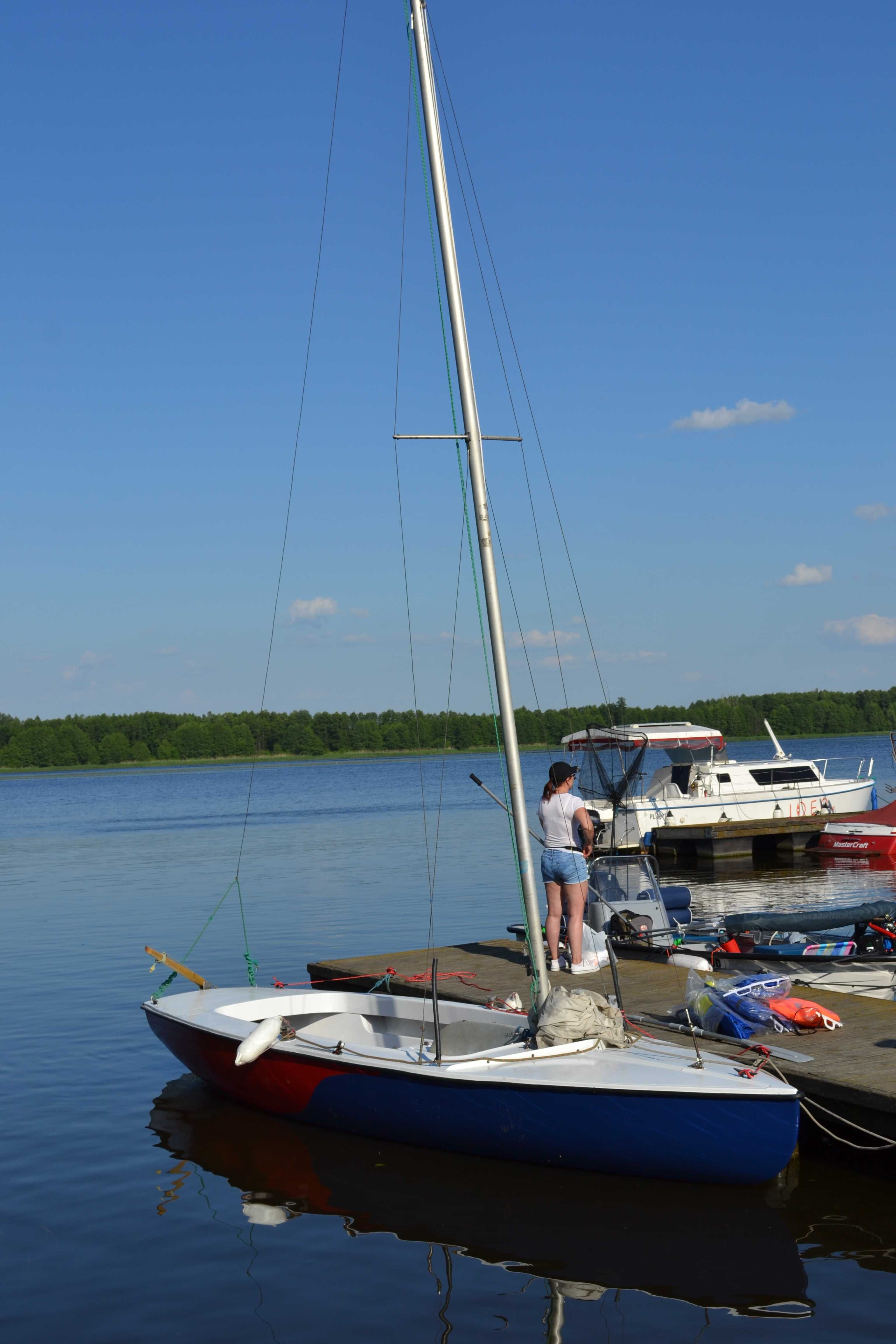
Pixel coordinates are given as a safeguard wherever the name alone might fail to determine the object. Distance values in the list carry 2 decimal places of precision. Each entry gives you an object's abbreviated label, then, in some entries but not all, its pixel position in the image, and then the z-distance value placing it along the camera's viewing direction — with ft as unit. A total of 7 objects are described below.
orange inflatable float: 31.30
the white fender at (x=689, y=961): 41.34
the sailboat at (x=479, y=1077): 24.95
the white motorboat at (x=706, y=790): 109.29
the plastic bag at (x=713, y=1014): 30.63
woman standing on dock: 36.94
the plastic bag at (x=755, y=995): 31.32
